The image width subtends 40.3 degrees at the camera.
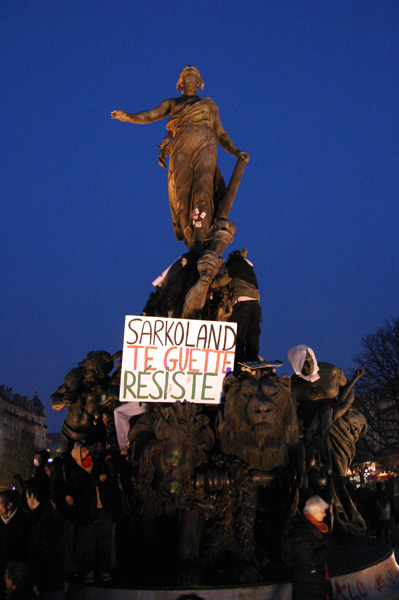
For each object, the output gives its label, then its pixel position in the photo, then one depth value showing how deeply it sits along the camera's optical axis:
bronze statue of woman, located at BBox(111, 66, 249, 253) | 7.62
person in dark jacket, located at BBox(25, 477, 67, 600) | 3.26
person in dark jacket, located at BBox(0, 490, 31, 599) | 3.69
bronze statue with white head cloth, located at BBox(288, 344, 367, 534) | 6.19
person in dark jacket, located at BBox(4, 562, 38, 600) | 2.80
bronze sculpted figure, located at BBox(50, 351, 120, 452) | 6.62
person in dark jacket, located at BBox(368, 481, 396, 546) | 8.73
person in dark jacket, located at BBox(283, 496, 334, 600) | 2.99
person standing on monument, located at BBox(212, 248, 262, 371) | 6.50
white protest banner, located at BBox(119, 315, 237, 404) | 5.06
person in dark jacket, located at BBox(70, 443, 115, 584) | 4.24
